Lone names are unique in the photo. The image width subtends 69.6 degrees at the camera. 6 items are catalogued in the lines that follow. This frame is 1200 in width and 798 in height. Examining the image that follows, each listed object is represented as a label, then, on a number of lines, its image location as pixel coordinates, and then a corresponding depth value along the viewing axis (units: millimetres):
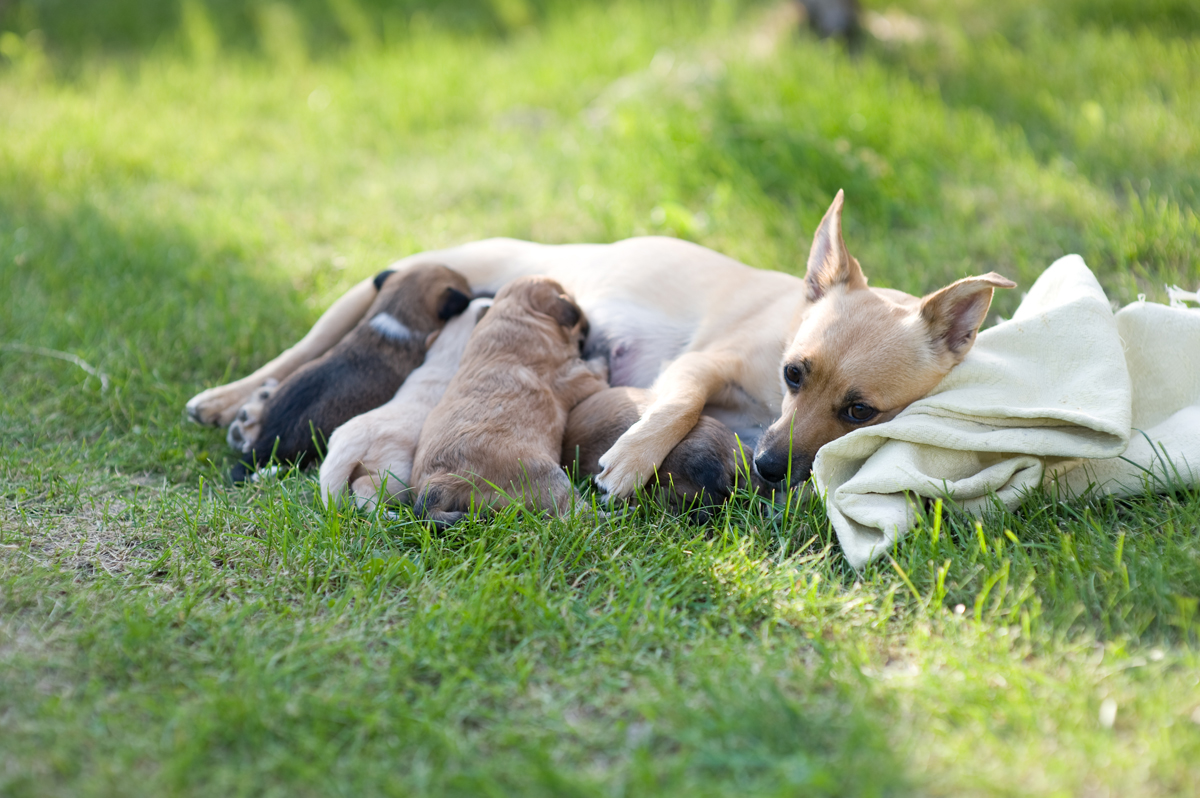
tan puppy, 2924
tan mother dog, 3018
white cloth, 2797
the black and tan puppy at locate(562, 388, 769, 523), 3072
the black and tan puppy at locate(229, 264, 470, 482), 3469
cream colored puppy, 3137
